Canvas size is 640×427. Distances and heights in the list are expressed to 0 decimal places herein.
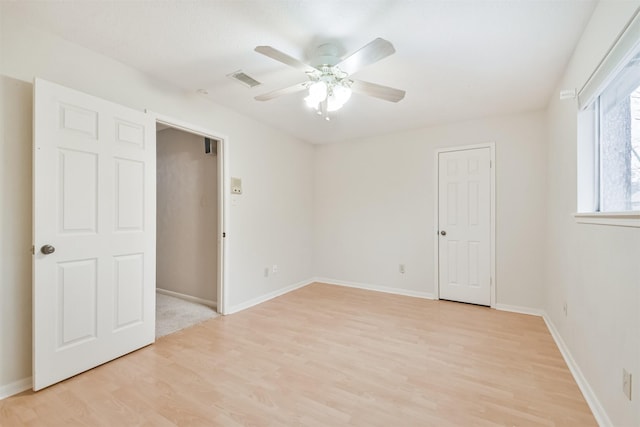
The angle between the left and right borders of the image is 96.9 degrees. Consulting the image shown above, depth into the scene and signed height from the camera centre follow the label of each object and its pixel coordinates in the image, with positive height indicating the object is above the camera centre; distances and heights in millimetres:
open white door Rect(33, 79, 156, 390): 1880 -141
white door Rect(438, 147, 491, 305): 3639 -151
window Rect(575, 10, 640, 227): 1435 +478
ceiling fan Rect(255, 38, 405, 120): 1850 +966
